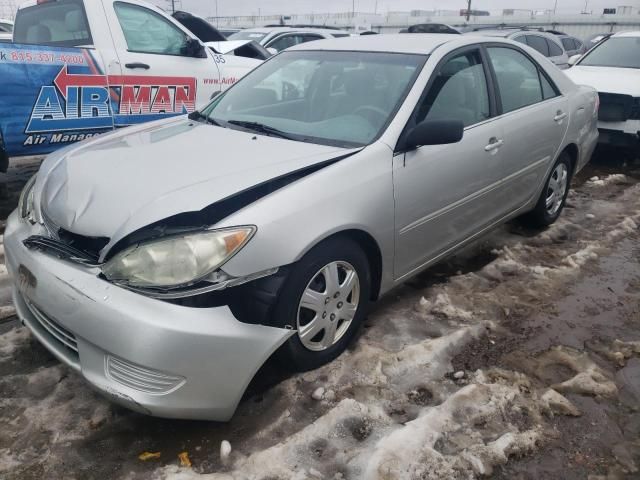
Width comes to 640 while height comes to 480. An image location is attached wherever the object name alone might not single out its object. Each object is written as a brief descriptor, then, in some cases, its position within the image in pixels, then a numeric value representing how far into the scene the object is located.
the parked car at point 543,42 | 11.49
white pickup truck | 4.58
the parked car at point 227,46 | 6.46
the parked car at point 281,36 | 10.08
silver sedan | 2.10
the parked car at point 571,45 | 14.88
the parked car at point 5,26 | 11.06
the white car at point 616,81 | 6.70
